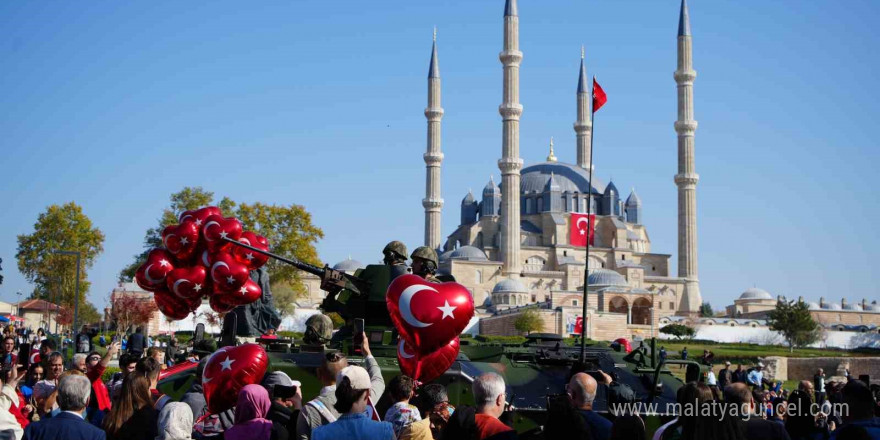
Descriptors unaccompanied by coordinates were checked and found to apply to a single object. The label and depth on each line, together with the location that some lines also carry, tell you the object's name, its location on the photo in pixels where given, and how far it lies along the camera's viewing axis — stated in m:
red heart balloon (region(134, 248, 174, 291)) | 10.46
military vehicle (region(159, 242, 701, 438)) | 8.75
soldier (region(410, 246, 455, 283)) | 9.72
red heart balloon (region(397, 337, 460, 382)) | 7.58
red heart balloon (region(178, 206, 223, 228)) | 10.51
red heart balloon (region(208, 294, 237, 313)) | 10.89
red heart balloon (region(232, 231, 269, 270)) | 10.64
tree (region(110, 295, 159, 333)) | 43.03
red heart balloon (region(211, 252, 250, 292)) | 10.40
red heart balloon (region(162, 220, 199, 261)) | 10.38
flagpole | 9.30
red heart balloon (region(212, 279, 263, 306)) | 10.83
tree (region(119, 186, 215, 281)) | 47.38
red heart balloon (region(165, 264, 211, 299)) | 10.41
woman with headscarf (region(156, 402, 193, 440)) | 5.64
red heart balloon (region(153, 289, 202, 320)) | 10.70
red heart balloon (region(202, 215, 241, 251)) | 10.36
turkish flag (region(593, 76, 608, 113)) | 17.08
